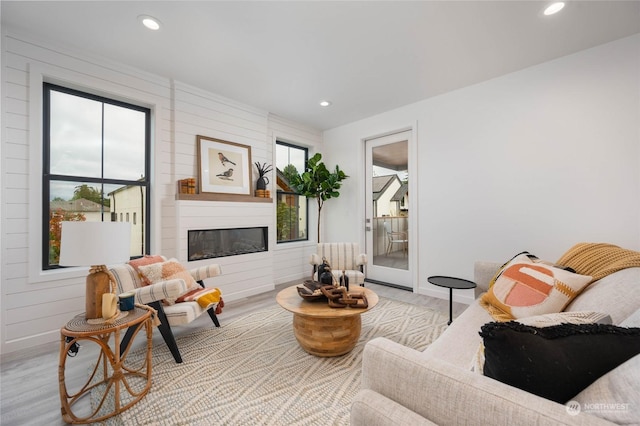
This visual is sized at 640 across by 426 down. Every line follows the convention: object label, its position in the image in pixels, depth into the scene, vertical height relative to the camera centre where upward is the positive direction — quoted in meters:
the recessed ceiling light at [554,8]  1.97 +1.59
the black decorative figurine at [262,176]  3.93 +0.60
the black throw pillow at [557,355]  0.68 -0.38
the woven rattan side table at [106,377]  1.47 -1.06
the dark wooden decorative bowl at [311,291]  2.16 -0.66
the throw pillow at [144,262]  2.29 -0.44
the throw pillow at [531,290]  1.39 -0.44
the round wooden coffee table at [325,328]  1.99 -0.90
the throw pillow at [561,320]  0.86 -0.37
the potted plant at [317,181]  4.29 +0.56
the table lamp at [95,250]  1.54 -0.21
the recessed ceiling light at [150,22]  2.12 +1.61
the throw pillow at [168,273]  2.28 -0.53
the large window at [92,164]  2.50 +0.54
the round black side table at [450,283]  2.41 -0.67
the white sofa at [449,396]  0.60 -0.48
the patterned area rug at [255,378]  1.51 -1.16
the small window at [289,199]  4.52 +0.27
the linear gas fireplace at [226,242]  3.31 -0.38
